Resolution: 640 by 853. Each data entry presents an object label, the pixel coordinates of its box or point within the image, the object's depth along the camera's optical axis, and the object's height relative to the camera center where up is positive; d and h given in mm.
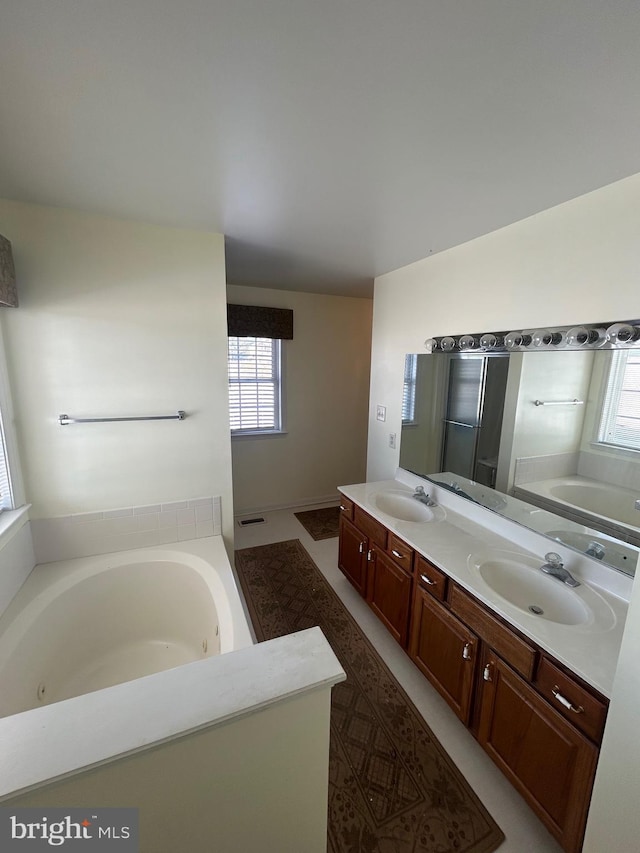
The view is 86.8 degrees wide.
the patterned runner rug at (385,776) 1220 -1647
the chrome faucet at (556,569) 1437 -839
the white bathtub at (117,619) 1518 -1290
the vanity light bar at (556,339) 1308 +169
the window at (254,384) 3582 -159
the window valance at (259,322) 3340 +477
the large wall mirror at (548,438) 1352 -310
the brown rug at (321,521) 3439 -1623
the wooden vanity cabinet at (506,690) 1080 -1214
